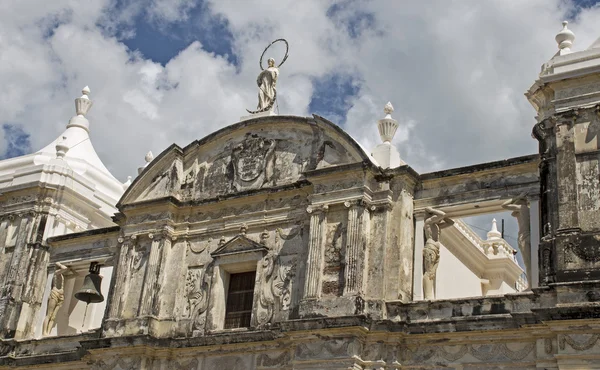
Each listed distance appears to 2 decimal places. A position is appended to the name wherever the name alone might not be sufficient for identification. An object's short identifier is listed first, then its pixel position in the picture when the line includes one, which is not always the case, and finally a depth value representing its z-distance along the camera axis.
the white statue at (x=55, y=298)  19.89
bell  17.52
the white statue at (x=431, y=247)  16.02
